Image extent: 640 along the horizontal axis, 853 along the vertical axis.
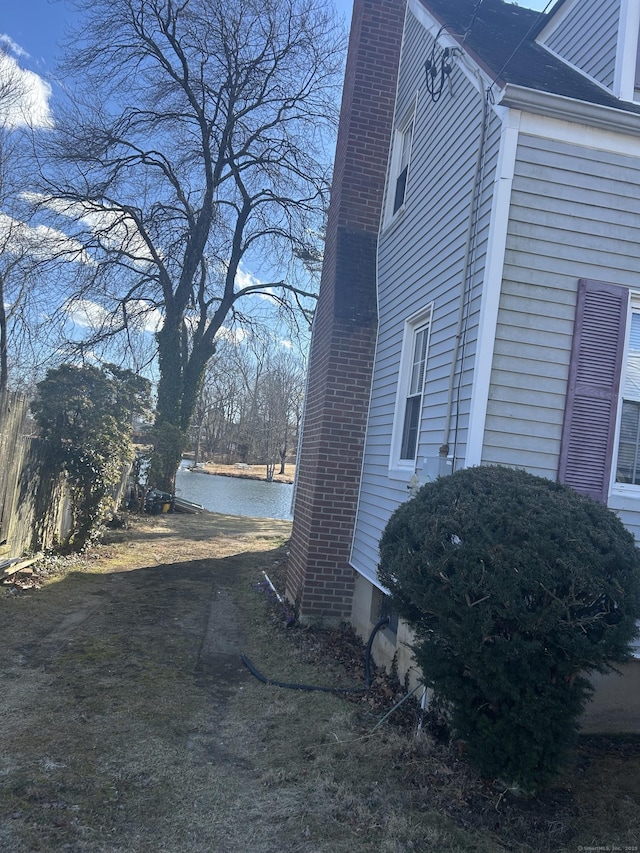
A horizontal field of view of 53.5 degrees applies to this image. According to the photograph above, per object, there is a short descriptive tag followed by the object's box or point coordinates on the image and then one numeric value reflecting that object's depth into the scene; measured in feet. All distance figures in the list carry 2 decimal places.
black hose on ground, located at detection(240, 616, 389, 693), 17.81
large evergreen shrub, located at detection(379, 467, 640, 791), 10.16
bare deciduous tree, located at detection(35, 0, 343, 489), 59.31
